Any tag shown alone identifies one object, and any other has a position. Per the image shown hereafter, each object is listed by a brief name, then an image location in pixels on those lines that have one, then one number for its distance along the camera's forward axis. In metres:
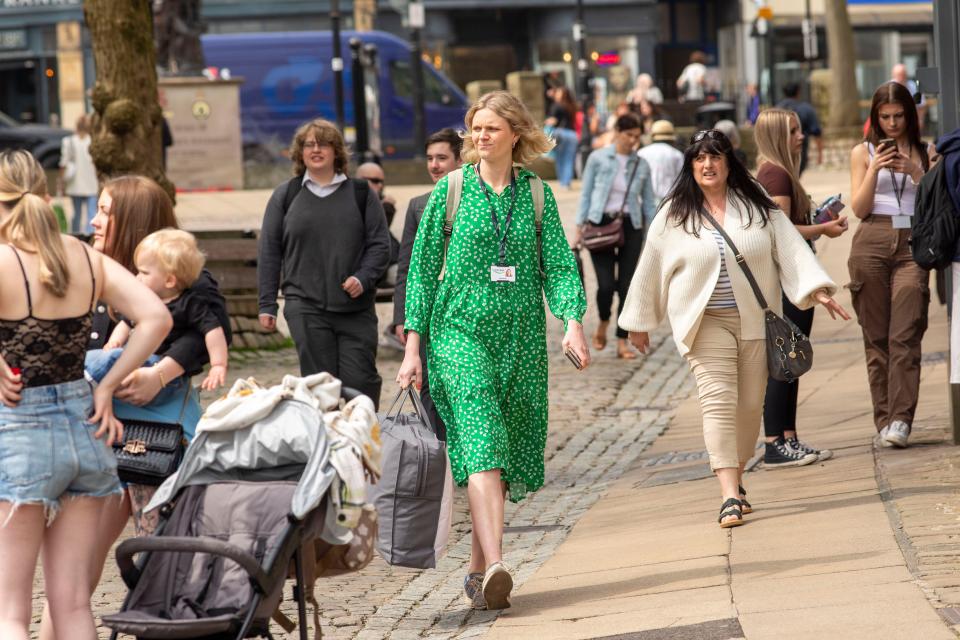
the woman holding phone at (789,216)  16.84
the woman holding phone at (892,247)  17.06
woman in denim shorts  9.38
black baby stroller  9.05
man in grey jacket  16.62
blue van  65.56
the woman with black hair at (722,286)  14.38
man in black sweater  16.81
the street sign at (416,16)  59.37
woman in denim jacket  26.33
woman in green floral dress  12.49
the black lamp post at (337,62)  57.16
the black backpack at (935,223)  15.62
